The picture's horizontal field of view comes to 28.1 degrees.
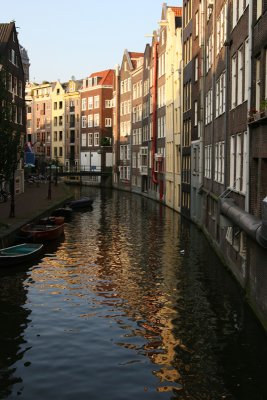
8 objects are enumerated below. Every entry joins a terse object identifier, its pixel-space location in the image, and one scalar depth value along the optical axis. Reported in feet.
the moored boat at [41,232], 102.89
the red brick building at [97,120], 337.72
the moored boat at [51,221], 121.19
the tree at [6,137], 99.32
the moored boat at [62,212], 155.63
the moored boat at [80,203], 182.39
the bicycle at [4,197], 160.93
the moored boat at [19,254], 80.46
